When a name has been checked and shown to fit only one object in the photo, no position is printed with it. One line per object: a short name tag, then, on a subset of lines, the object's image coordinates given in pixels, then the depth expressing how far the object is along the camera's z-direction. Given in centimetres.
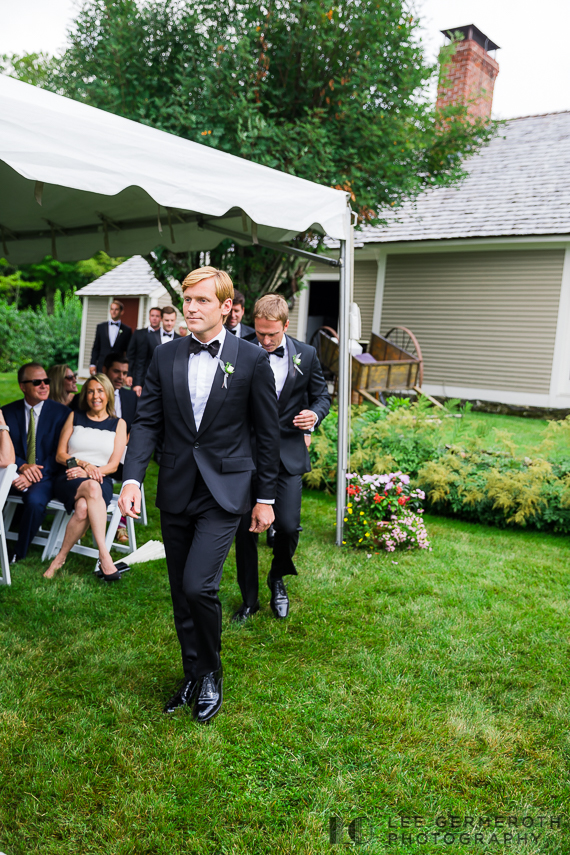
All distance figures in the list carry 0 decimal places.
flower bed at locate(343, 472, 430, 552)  571
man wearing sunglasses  500
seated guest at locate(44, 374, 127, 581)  486
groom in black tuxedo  296
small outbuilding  2231
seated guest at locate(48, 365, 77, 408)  579
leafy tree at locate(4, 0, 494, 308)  880
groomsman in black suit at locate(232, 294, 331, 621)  418
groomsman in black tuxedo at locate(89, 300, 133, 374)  922
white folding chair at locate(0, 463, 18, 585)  450
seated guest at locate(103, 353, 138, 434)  614
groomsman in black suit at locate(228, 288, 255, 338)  574
